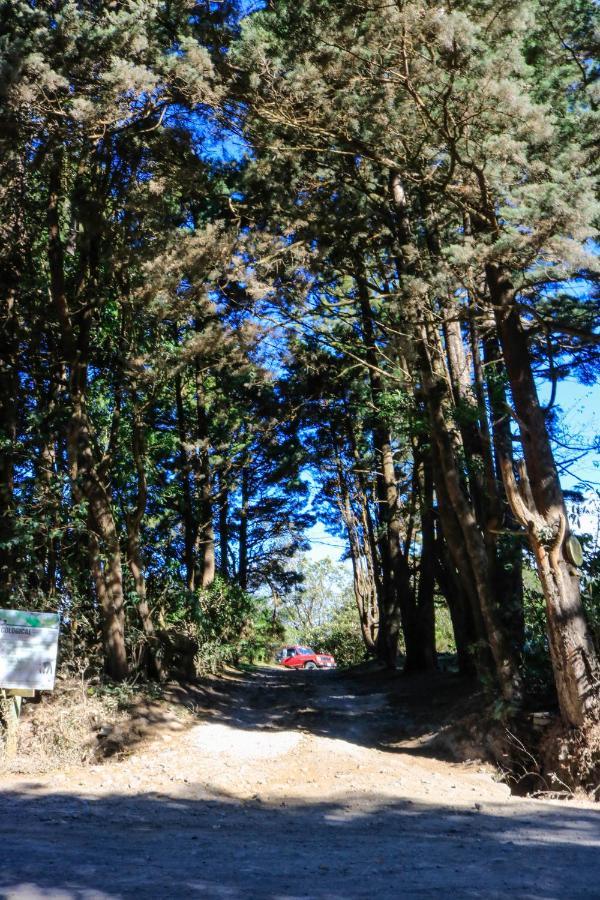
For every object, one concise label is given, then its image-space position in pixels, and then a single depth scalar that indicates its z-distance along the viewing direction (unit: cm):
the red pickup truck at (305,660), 4112
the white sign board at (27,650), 896
